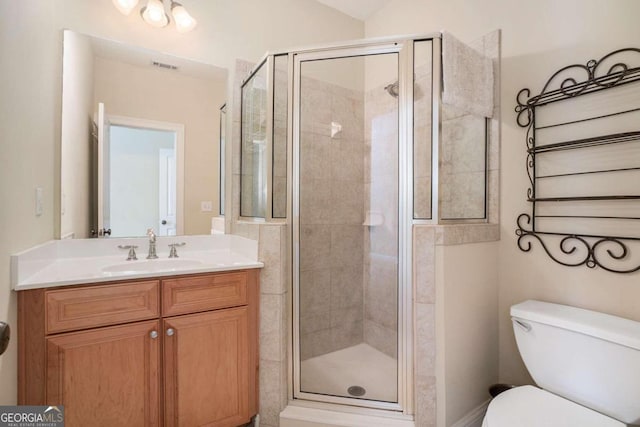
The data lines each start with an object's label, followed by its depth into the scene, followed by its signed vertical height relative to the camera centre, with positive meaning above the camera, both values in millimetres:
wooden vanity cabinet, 1121 -591
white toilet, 1073 -633
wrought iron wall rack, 1269 +224
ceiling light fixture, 1625 +1125
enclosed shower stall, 1545 +152
